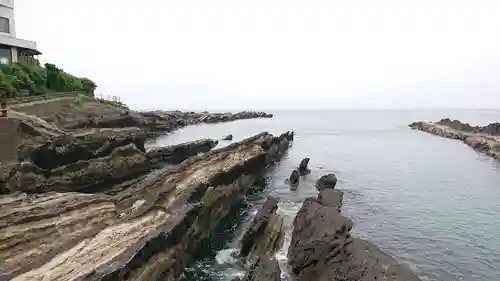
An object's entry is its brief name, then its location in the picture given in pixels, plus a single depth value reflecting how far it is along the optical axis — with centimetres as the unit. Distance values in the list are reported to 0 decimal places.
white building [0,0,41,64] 5834
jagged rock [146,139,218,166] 3947
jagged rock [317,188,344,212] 2498
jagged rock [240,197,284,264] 2005
